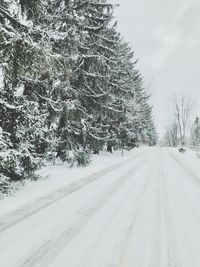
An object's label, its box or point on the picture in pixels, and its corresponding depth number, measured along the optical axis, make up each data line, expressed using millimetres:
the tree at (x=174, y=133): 75314
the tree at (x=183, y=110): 43946
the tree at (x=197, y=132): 71988
